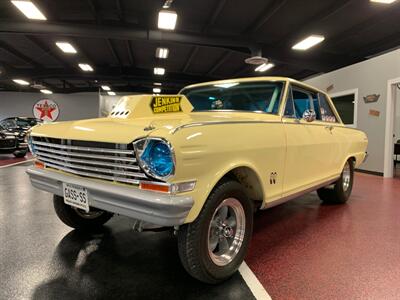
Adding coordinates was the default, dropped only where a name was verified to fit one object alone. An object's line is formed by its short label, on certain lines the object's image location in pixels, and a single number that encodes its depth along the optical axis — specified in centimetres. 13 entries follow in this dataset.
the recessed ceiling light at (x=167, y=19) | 642
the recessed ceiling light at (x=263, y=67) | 1096
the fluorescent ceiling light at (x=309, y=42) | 805
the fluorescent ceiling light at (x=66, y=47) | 931
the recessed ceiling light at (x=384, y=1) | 567
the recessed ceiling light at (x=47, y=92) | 1825
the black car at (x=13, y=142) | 961
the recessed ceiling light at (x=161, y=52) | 961
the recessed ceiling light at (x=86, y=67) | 1218
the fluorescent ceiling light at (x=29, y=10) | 609
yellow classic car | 165
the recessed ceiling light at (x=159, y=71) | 1286
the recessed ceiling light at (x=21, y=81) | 1445
